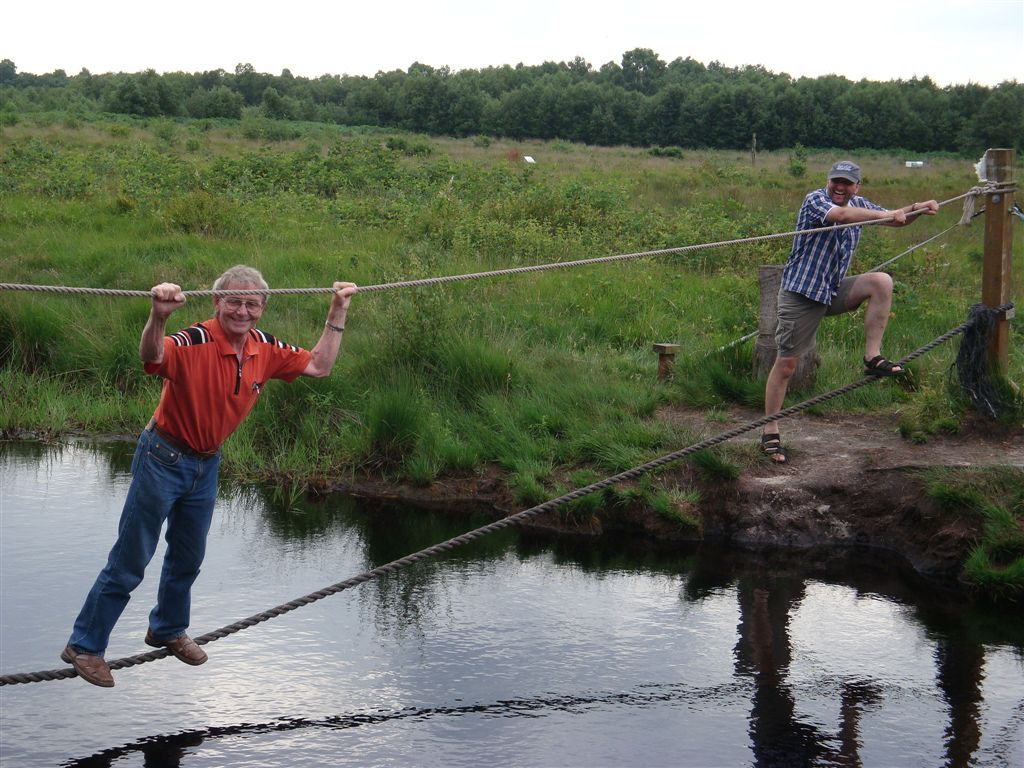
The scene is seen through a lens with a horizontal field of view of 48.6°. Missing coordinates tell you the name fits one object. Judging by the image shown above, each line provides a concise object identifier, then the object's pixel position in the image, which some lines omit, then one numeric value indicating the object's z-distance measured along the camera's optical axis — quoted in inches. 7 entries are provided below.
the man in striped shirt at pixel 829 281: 268.8
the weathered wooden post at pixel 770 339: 353.4
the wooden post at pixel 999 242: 302.8
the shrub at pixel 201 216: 553.0
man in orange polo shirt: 175.5
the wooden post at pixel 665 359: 380.5
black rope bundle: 310.0
